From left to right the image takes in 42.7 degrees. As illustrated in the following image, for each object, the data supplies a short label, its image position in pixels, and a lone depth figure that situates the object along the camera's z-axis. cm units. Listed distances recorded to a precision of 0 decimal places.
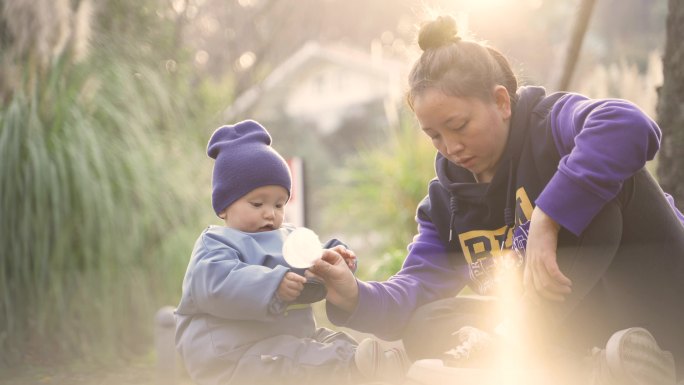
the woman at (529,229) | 178
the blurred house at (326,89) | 2406
